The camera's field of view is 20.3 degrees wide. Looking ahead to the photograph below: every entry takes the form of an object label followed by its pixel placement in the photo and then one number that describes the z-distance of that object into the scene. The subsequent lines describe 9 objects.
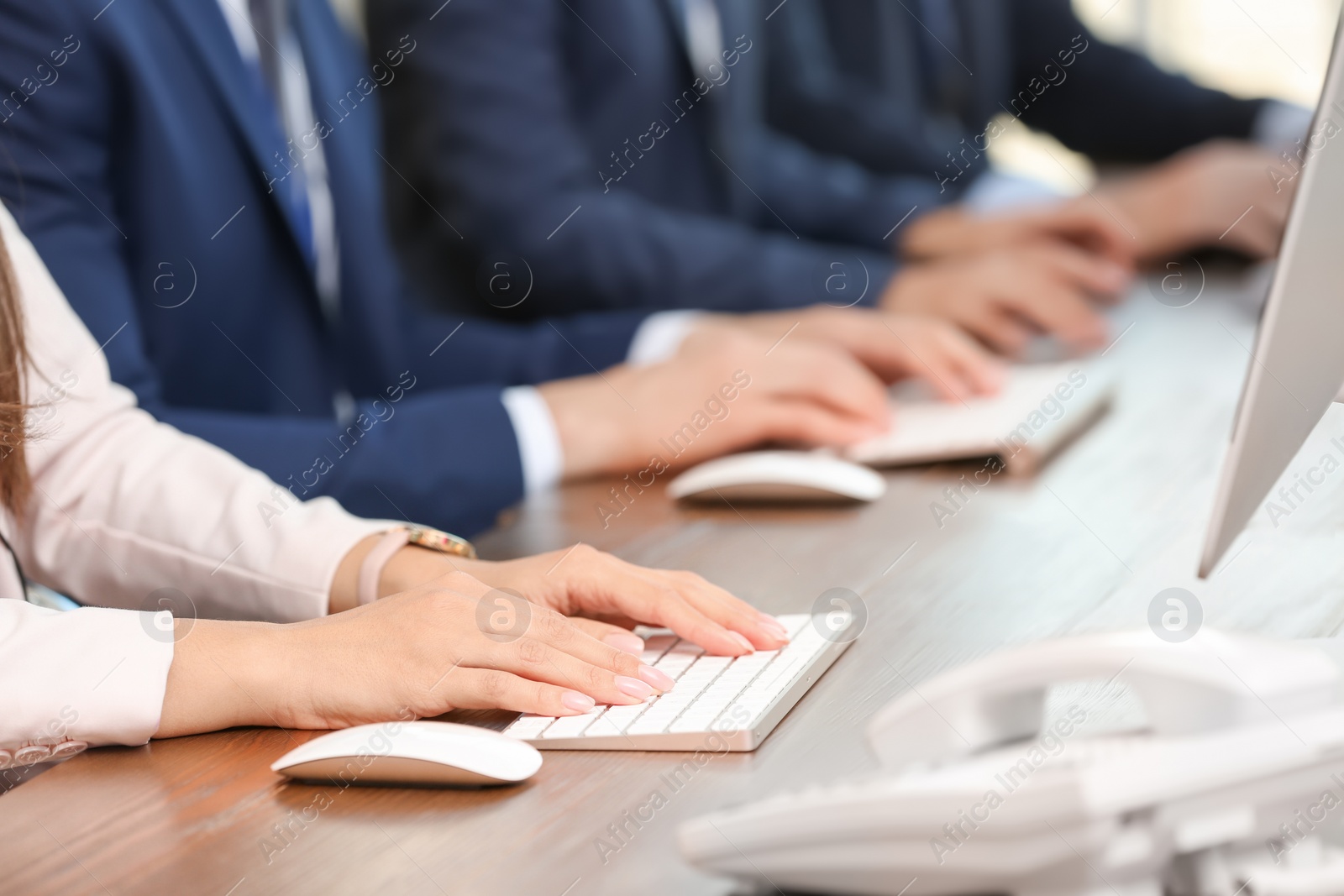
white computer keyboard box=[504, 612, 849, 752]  1.58
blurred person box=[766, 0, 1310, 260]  3.65
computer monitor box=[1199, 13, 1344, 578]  1.50
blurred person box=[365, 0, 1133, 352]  2.57
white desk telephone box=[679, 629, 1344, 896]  1.41
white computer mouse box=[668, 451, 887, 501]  1.91
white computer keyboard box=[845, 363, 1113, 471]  1.96
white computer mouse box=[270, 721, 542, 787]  1.55
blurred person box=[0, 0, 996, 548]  1.96
